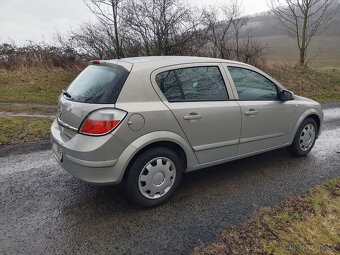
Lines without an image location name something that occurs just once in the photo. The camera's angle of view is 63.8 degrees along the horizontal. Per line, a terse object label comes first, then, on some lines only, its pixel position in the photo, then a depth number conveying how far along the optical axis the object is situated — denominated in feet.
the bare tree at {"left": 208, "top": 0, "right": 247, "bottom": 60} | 49.34
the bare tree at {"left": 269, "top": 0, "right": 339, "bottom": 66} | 51.90
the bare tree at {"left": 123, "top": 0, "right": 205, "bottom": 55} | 44.24
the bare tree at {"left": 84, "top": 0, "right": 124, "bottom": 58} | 41.24
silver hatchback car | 9.35
